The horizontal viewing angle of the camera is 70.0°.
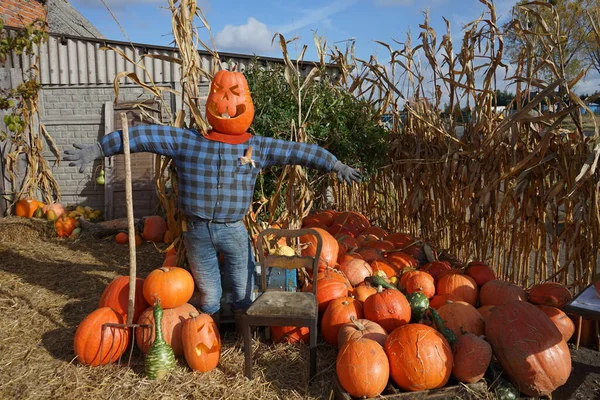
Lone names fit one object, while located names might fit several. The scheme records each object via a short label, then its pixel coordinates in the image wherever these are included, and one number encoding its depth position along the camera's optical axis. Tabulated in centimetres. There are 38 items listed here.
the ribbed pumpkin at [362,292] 347
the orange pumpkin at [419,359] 249
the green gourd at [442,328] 277
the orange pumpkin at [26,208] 751
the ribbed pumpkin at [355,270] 388
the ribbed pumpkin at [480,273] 374
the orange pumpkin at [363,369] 245
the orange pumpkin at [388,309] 309
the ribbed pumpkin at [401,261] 422
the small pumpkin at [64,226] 679
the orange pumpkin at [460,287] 353
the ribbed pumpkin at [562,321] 301
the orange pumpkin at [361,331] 281
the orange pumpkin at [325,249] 394
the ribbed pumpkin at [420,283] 362
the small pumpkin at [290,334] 322
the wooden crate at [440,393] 246
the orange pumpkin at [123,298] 320
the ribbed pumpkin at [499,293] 337
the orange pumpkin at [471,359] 256
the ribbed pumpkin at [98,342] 284
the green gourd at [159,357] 272
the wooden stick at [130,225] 271
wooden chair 268
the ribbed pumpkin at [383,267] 403
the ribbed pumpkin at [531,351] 254
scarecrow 299
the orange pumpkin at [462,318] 300
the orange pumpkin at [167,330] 293
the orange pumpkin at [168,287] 303
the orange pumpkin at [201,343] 281
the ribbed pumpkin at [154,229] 651
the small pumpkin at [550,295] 313
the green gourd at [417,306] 330
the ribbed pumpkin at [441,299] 348
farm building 781
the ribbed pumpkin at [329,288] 342
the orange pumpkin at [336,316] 316
